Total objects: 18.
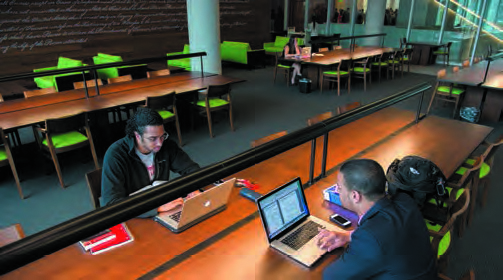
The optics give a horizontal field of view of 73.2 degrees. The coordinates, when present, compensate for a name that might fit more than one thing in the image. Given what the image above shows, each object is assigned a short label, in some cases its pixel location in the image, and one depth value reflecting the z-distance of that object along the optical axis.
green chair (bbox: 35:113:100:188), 3.58
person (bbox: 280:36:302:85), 8.17
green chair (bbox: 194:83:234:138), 4.93
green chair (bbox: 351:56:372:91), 7.88
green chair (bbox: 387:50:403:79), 8.90
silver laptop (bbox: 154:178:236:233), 1.67
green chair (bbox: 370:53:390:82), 8.48
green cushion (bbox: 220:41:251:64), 10.05
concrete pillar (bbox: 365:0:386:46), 11.39
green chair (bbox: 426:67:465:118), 5.94
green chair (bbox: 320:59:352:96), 7.41
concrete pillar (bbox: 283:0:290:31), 14.55
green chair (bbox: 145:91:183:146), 4.34
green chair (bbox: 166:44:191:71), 8.72
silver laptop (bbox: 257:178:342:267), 1.55
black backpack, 2.22
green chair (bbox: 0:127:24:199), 3.38
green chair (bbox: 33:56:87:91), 6.23
